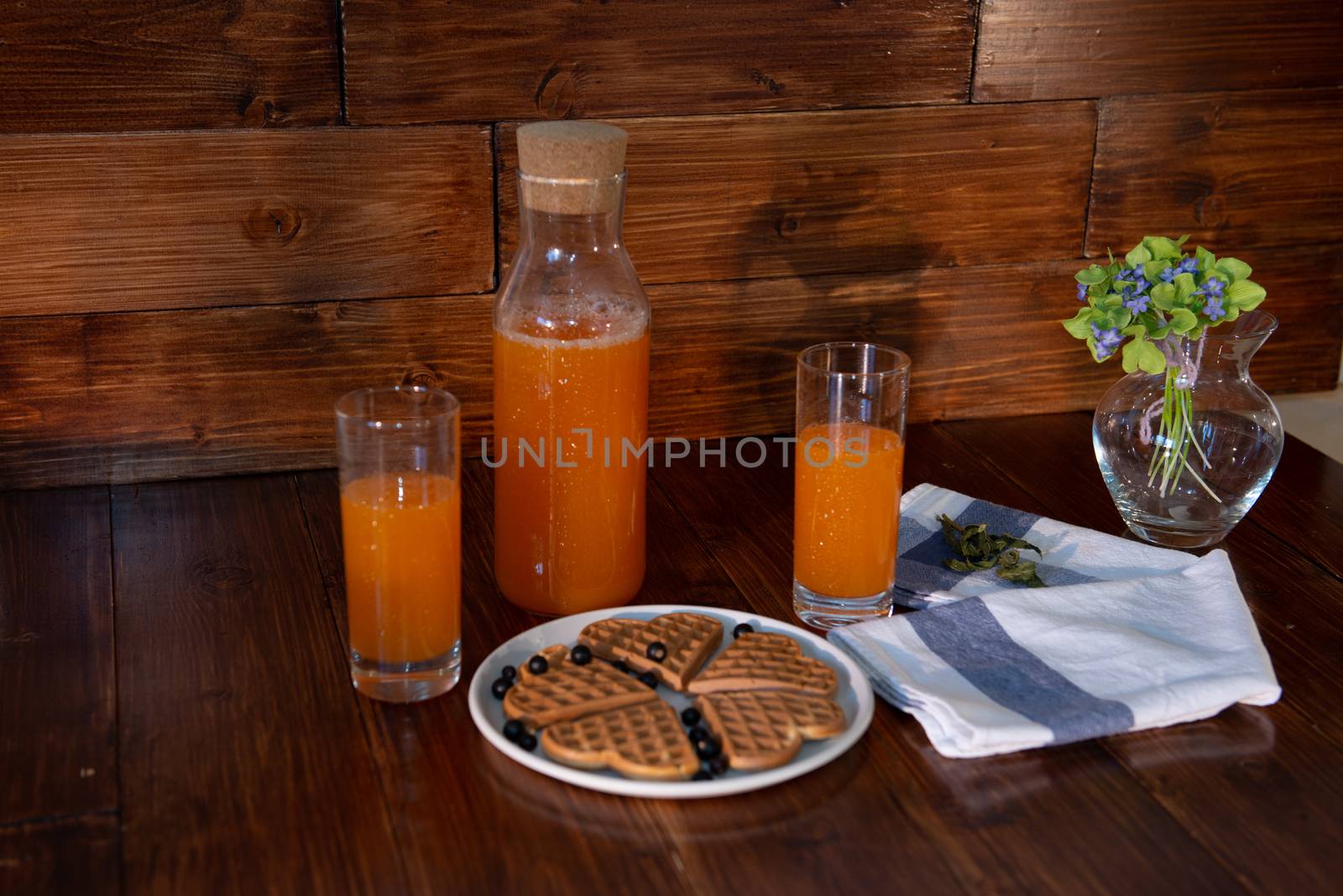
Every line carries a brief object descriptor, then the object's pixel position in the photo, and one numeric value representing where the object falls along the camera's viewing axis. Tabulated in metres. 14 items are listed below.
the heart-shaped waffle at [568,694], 0.87
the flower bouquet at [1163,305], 1.10
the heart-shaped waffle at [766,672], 0.91
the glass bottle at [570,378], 0.96
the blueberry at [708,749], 0.84
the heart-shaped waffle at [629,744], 0.82
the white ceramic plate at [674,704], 0.82
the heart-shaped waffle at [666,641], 0.93
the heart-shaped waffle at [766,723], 0.83
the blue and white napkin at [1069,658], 0.89
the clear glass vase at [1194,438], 1.17
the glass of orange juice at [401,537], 0.89
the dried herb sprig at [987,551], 1.09
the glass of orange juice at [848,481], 1.00
